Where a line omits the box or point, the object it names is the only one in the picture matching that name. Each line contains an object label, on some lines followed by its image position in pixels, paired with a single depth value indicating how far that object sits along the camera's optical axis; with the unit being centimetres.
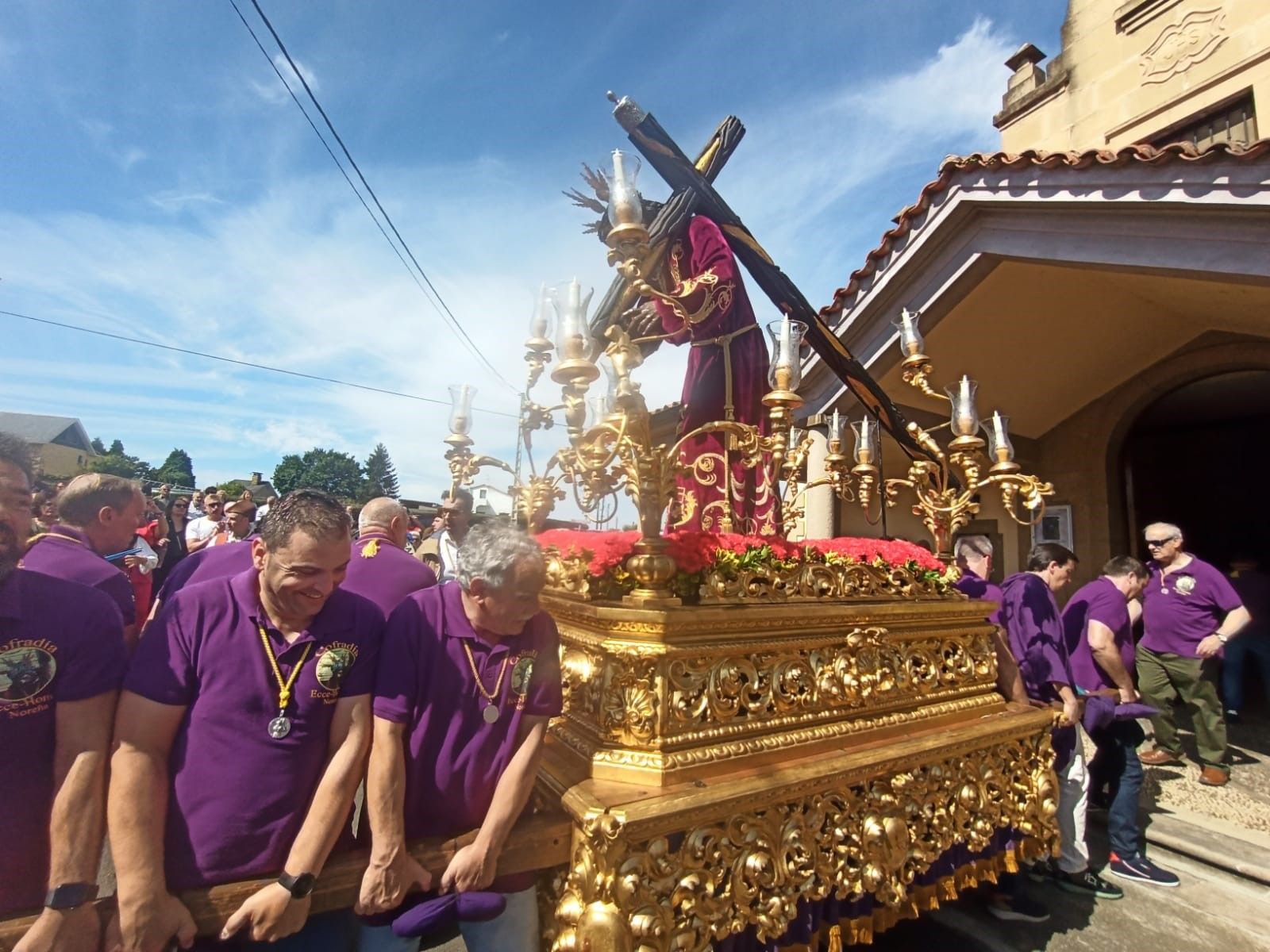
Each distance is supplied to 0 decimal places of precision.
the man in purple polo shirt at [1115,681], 330
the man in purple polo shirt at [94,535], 227
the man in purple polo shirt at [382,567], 245
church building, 411
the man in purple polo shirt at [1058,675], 322
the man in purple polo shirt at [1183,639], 455
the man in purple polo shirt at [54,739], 130
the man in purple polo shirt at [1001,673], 299
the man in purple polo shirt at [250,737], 138
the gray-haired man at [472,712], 165
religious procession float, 188
